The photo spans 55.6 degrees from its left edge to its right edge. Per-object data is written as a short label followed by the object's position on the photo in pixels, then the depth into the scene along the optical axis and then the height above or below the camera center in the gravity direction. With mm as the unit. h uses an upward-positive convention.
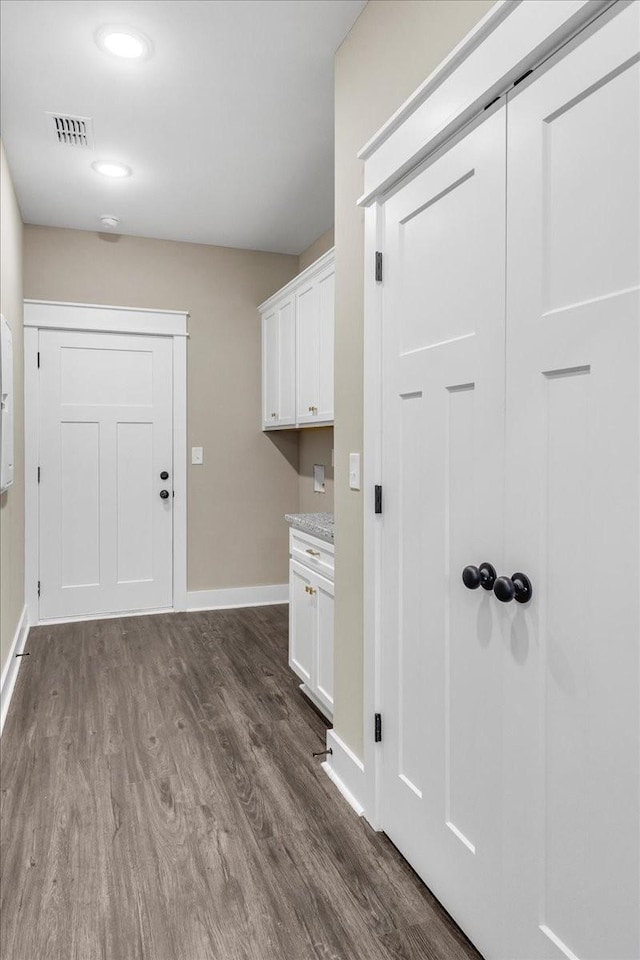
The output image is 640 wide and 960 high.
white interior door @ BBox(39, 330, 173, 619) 4238 -31
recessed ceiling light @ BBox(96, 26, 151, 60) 2225 +1601
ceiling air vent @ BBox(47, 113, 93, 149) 2811 +1620
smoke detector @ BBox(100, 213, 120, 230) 3994 +1649
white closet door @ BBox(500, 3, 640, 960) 1028 -64
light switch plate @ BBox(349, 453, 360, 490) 2070 -7
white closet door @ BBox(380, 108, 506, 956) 1376 -123
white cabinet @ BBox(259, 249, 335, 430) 3455 +772
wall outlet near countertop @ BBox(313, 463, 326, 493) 4414 -67
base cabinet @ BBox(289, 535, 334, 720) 2600 -754
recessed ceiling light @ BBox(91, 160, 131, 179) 3255 +1636
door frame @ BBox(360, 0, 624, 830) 1156 +826
